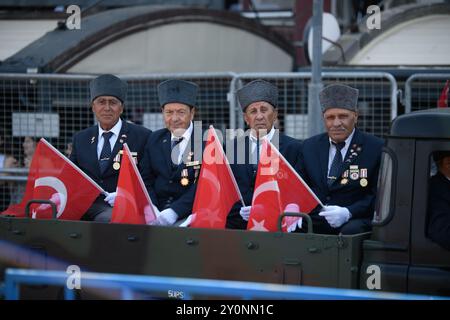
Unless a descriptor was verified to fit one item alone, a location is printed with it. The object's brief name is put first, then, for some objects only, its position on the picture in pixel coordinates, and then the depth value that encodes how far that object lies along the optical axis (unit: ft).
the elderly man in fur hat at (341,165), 33.82
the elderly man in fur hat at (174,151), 38.38
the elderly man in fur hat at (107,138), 40.79
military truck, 29.81
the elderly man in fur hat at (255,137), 37.12
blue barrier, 23.91
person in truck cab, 29.56
